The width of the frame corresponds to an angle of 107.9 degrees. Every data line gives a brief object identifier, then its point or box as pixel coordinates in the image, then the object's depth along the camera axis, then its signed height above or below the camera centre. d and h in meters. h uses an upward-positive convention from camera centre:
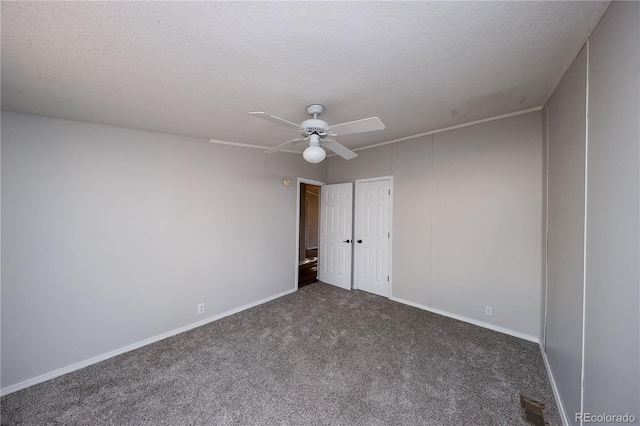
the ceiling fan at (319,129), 1.86 +0.73
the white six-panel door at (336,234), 4.35 -0.39
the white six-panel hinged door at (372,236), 3.88 -0.37
